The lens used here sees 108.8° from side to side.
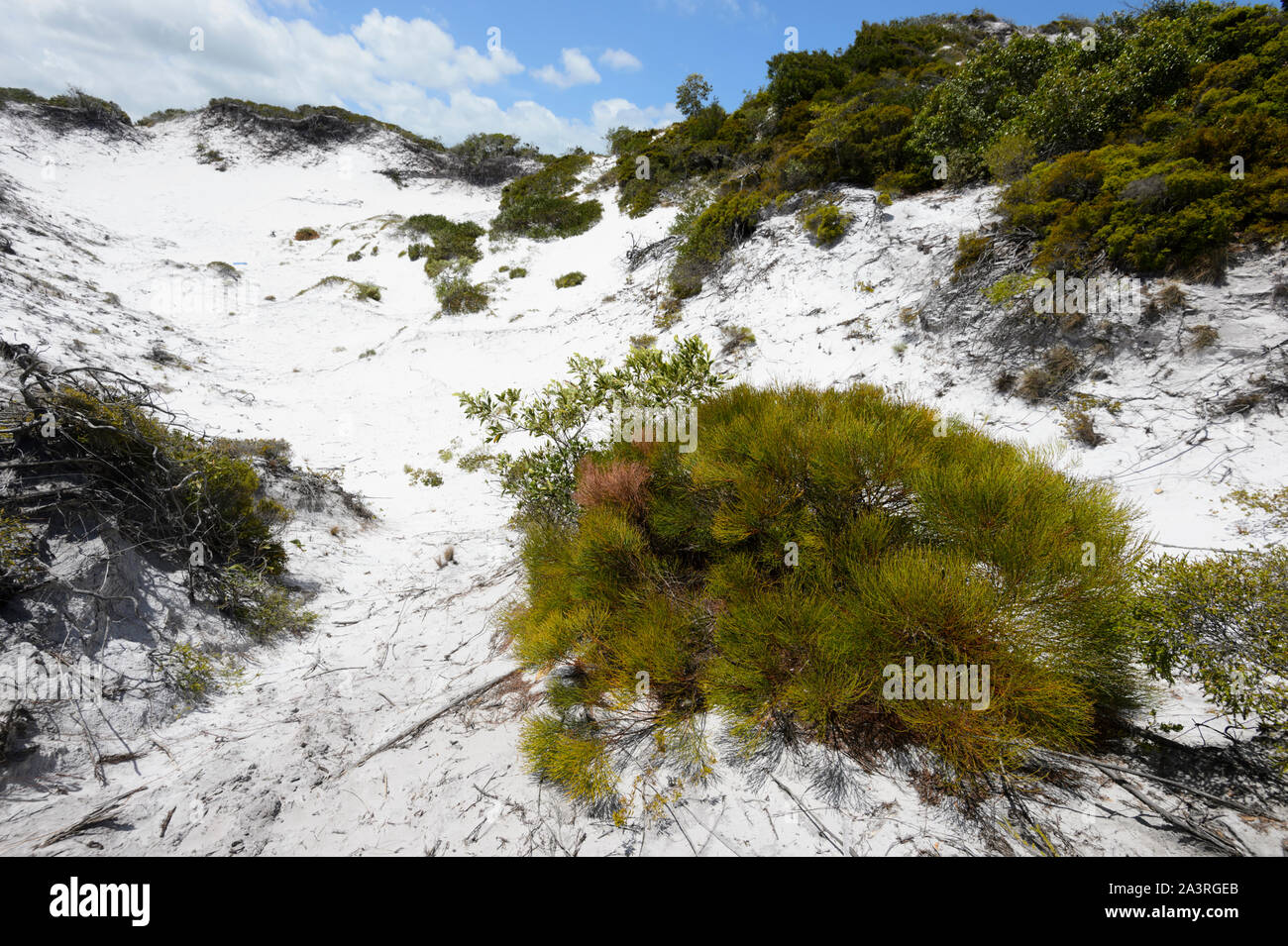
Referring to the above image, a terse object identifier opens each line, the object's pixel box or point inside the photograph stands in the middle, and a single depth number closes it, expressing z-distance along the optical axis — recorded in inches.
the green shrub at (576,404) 221.1
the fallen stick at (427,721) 139.6
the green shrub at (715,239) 517.0
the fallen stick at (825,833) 93.0
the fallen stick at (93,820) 109.8
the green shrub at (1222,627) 94.6
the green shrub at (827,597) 100.9
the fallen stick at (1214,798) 86.4
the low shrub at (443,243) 778.8
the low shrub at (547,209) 797.2
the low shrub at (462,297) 660.1
